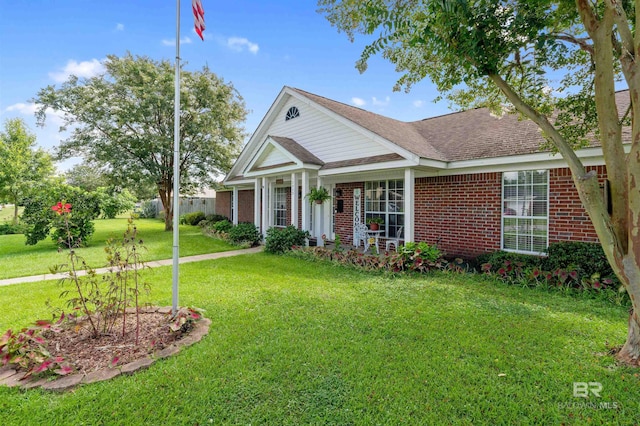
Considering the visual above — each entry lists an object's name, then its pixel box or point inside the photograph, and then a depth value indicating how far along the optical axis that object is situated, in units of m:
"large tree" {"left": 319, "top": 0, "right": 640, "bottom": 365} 3.17
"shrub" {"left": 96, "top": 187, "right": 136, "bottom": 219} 11.93
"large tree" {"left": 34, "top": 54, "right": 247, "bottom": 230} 15.16
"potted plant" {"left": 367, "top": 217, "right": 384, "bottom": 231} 9.96
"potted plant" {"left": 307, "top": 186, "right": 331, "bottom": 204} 10.18
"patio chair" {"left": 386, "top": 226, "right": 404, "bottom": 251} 9.57
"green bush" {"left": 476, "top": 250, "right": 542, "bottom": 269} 6.68
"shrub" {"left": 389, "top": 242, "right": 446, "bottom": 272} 7.44
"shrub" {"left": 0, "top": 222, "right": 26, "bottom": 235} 18.94
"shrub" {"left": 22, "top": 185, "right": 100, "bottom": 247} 10.88
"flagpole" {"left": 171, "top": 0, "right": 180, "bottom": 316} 4.21
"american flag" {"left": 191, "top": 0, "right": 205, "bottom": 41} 4.39
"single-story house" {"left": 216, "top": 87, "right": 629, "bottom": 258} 7.29
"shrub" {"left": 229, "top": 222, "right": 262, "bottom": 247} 12.44
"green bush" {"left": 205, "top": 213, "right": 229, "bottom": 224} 17.85
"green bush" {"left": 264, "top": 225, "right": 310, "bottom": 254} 10.34
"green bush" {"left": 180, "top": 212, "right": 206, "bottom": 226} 22.11
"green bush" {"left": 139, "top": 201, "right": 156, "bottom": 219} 31.92
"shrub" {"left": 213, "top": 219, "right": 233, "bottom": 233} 14.50
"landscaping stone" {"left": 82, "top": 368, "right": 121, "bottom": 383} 2.99
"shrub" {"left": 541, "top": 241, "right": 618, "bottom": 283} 5.85
